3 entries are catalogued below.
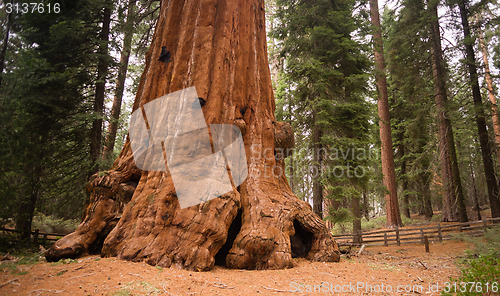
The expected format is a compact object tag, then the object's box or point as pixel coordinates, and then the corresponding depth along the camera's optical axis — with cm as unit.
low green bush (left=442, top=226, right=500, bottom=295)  401
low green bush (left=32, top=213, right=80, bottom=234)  1298
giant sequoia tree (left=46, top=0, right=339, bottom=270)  498
